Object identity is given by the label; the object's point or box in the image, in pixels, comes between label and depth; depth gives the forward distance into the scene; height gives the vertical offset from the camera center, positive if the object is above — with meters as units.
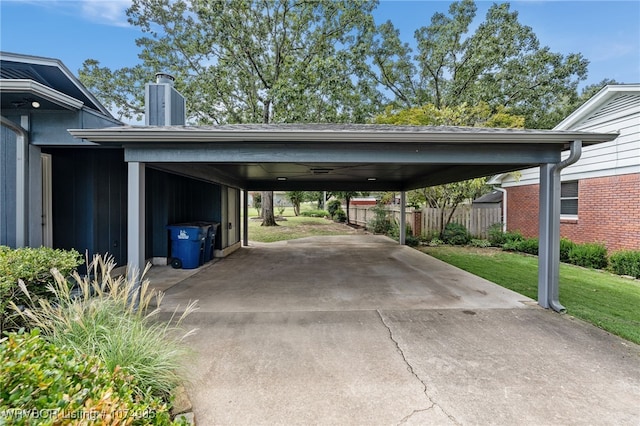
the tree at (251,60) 14.88 +7.96
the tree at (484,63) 17.22 +8.85
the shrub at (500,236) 11.08 -0.98
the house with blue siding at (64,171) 4.77 +0.73
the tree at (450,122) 11.36 +3.46
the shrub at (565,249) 8.88 -1.13
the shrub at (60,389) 1.35 -0.89
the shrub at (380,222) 15.95 -0.62
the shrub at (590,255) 8.03 -1.23
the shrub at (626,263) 7.00 -1.24
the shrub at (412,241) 12.22 -1.26
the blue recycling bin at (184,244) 7.39 -0.84
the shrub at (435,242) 12.20 -1.30
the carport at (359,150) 4.15 +0.90
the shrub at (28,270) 2.96 -0.65
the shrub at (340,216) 23.64 -0.45
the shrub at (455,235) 12.23 -1.00
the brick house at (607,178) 7.53 +0.89
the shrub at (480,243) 11.62 -1.26
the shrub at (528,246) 10.02 -1.20
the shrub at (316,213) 28.73 -0.28
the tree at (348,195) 21.01 +1.11
